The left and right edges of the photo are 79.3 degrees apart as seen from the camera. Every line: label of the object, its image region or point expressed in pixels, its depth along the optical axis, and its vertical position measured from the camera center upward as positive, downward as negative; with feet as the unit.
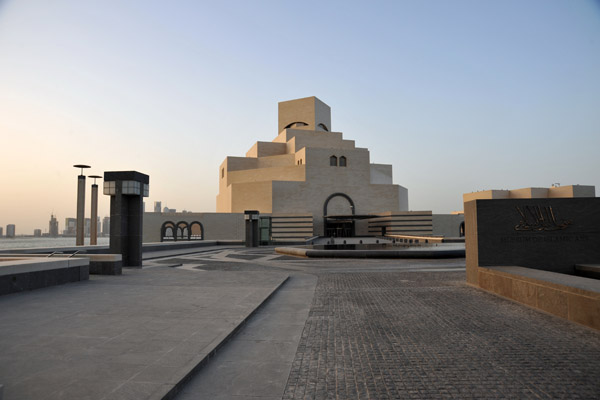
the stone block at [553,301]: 22.79 -5.29
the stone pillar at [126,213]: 51.13 +1.49
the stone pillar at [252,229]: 112.88 -2.01
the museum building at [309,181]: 184.85 +21.92
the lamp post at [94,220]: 99.14 +0.95
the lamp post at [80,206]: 88.07 +4.33
